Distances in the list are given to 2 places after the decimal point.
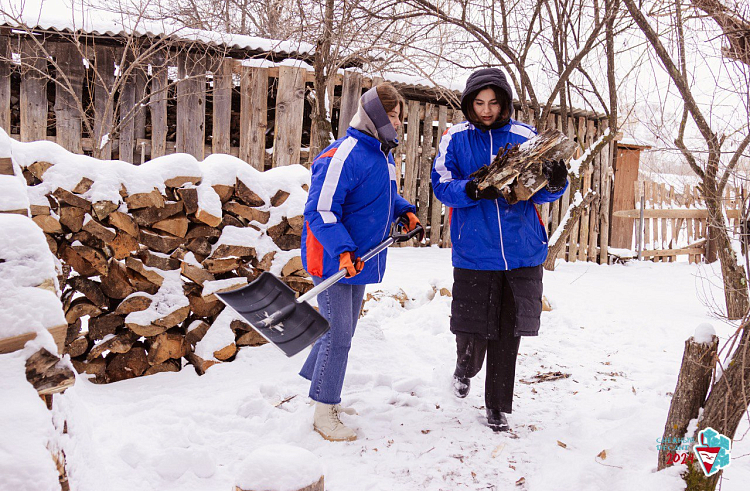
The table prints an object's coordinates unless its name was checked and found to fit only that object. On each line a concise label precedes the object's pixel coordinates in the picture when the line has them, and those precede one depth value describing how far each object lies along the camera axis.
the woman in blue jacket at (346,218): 2.63
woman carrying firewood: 2.79
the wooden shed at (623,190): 9.84
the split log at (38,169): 3.36
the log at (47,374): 1.70
